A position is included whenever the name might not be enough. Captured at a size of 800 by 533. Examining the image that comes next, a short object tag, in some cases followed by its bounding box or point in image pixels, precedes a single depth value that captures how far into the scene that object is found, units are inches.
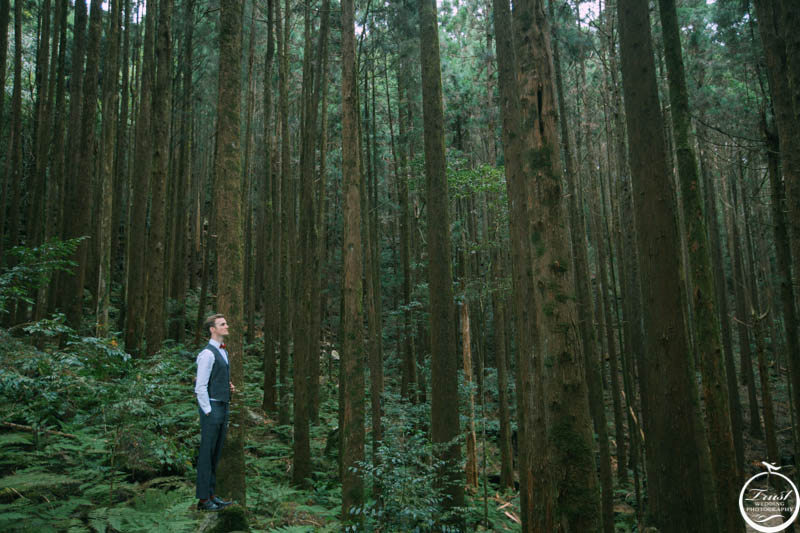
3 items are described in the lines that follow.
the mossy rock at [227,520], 167.6
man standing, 179.6
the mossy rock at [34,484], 152.7
